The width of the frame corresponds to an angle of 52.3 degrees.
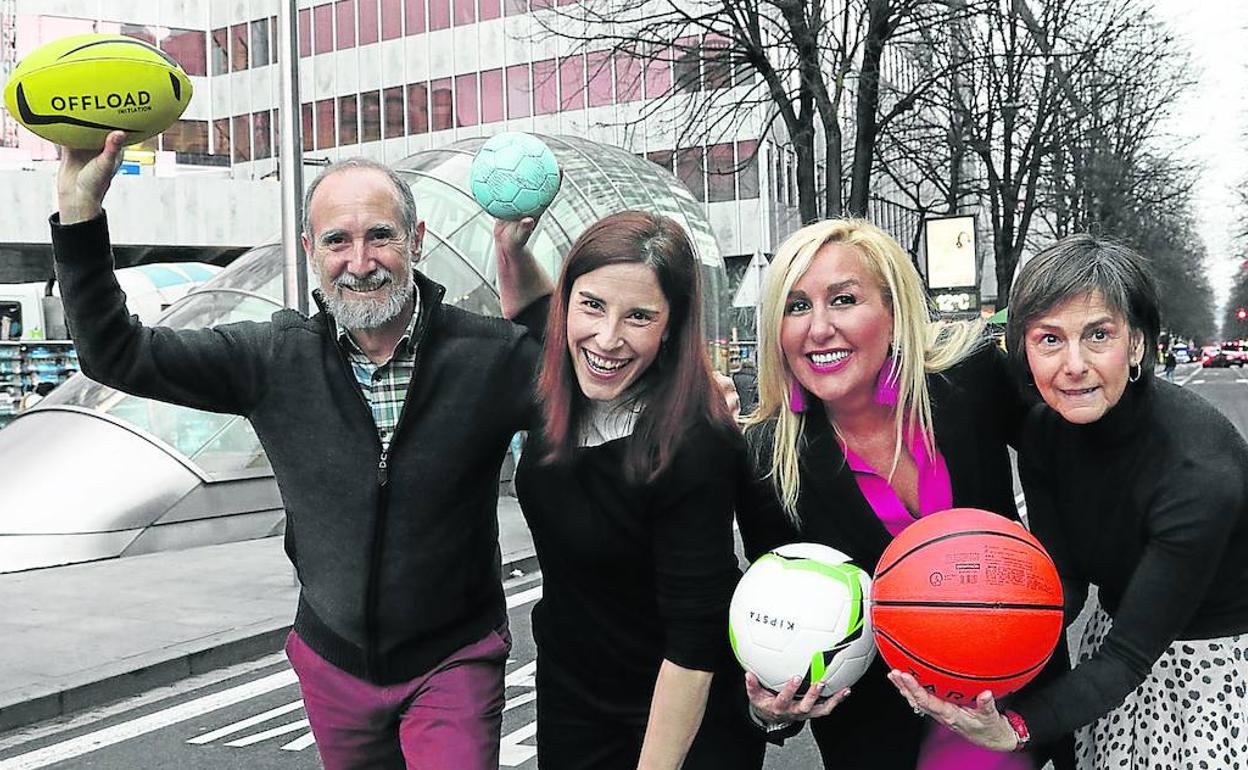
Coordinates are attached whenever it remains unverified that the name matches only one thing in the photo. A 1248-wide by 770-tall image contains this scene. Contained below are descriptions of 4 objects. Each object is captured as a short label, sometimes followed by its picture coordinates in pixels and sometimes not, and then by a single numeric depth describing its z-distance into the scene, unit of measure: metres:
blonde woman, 2.83
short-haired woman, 2.53
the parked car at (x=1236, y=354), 87.81
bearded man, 2.99
